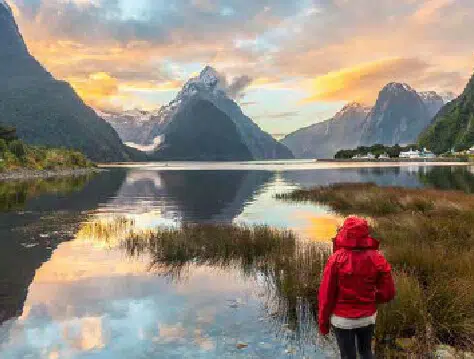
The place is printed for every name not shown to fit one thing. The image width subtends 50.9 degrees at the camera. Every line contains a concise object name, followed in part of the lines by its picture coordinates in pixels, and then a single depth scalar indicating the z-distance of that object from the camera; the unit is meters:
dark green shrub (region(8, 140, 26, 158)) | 131.50
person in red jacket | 7.55
